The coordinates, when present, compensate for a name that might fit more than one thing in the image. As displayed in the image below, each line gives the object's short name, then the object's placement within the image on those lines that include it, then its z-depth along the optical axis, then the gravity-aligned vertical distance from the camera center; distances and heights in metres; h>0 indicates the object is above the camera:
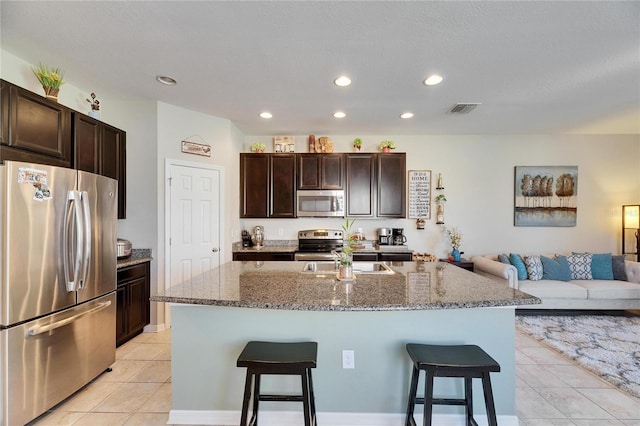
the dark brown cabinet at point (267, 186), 4.48 +0.42
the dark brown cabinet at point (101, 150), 2.67 +0.63
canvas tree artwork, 4.71 +0.31
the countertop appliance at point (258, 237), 4.60 -0.38
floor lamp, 4.45 -0.23
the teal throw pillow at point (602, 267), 4.09 -0.75
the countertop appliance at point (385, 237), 4.66 -0.38
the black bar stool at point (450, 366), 1.47 -0.77
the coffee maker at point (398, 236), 4.66 -0.36
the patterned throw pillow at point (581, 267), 4.12 -0.75
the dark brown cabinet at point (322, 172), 4.45 +0.63
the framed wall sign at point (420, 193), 4.80 +0.34
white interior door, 3.52 -0.09
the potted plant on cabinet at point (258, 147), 4.60 +1.04
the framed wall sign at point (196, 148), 3.65 +0.83
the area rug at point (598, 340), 2.52 -1.35
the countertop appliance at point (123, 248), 3.07 -0.39
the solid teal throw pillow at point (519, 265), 4.07 -0.72
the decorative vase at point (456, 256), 4.52 -0.66
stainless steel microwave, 4.44 +0.16
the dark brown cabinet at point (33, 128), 2.05 +0.65
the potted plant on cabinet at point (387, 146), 4.62 +1.08
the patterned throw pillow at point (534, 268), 4.07 -0.76
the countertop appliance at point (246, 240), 4.67 -0.43
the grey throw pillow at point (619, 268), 4.05 -0.76
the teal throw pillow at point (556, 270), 4.07 -0.78
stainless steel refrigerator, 1.75 -0.48
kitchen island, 1.85 -0.88
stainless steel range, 4.57 -0.43
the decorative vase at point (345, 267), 2.14 -0.40
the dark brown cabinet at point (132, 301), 2.95 -0.95
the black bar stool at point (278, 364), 1.49 -0.78
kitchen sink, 2.42 -0.49
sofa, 3.76 -0.88
